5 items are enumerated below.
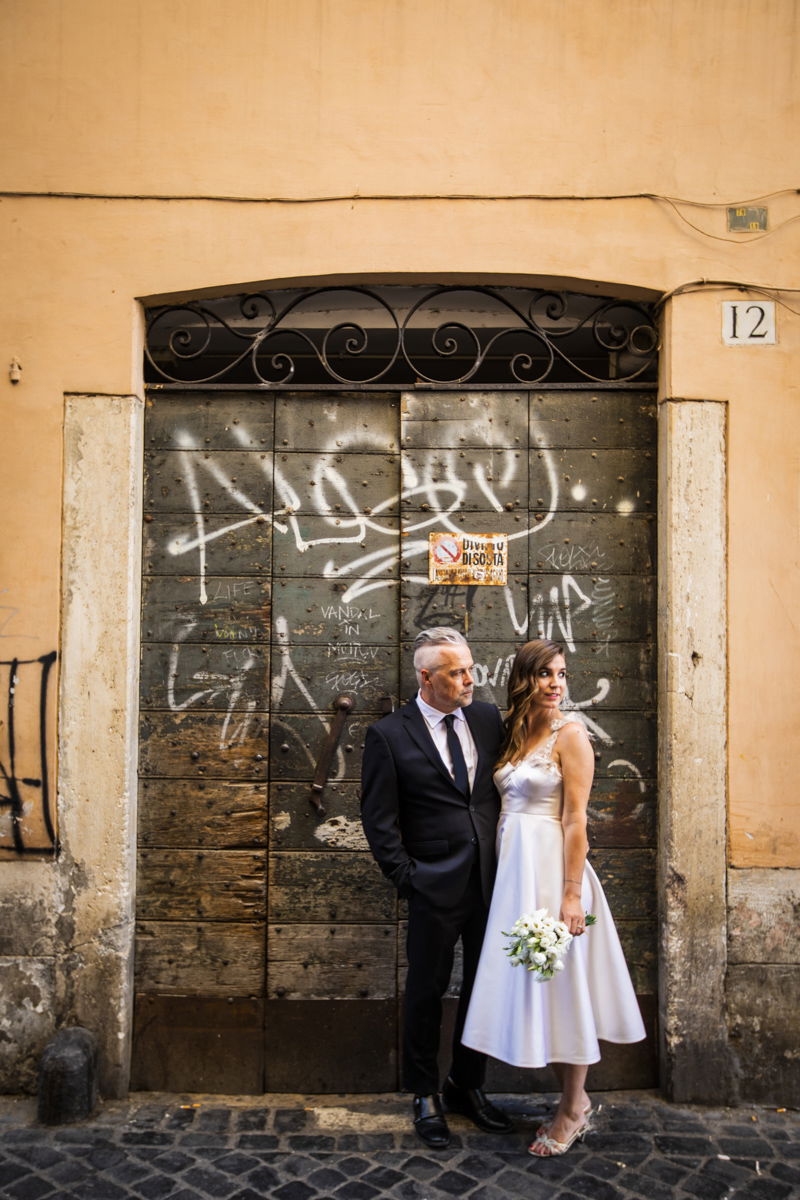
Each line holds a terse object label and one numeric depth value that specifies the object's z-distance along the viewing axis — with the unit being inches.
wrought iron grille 179.9
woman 140.3
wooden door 172.2
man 147.4
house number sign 172.1
